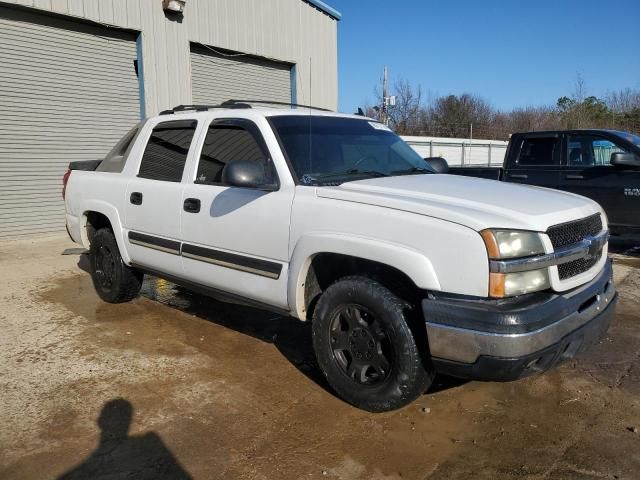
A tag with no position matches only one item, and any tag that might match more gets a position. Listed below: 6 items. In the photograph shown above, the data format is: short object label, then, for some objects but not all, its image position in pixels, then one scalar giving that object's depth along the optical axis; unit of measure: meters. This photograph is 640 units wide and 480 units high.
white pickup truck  2.86
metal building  9.73
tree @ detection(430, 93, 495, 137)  42.20
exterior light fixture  11.07
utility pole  27.78
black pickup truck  7.62
